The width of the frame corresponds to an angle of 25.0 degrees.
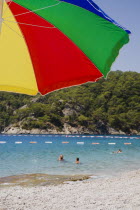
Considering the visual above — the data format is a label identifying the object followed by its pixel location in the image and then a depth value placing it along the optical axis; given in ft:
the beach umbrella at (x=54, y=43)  10.93
